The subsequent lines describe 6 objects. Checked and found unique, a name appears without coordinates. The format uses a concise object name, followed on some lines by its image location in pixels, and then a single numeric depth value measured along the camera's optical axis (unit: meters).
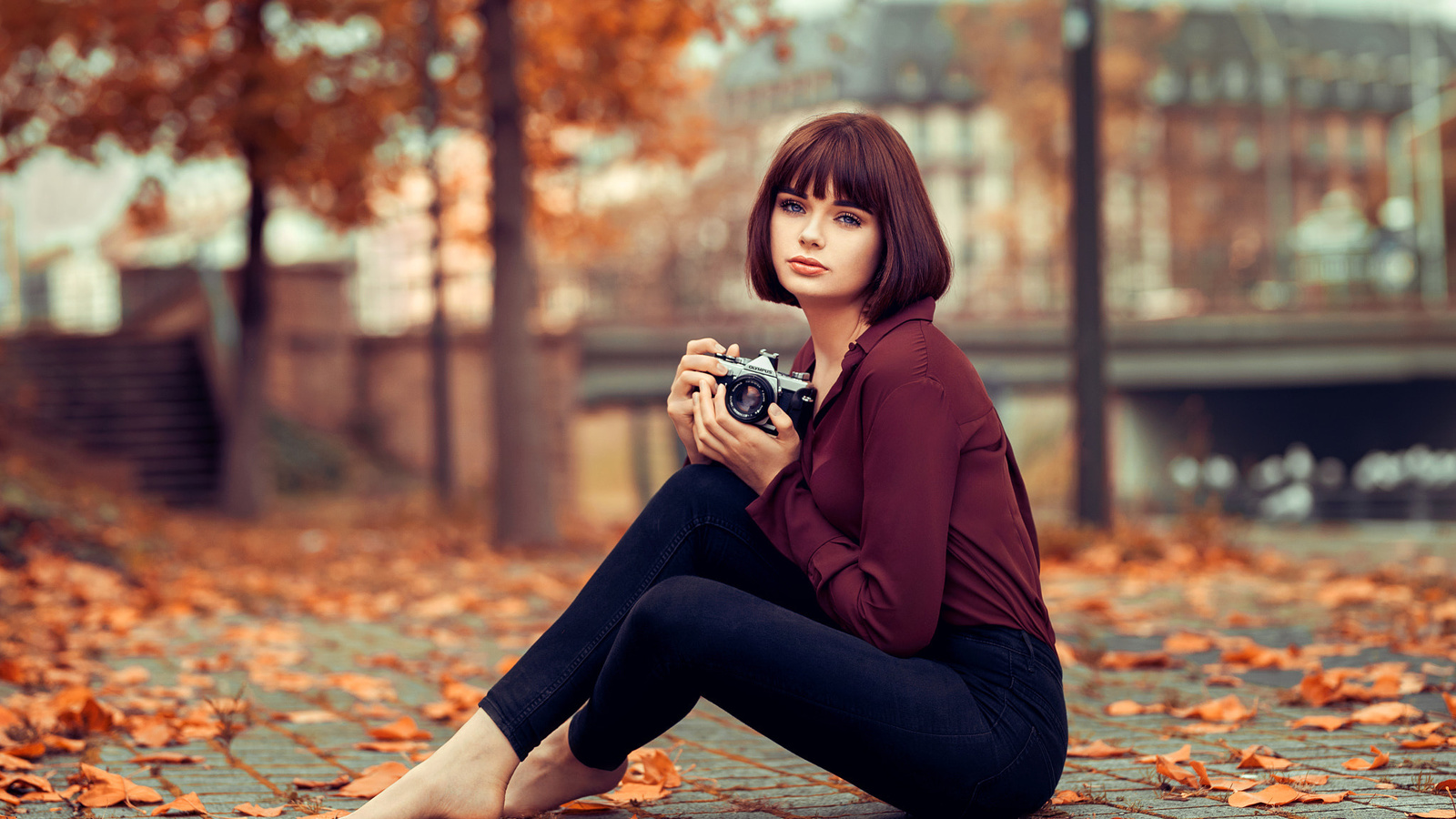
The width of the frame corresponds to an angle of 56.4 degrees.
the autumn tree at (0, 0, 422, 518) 11.70
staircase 15.80
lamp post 8.52
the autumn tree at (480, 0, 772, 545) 9.98
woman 2.31
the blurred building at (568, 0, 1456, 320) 29.41
